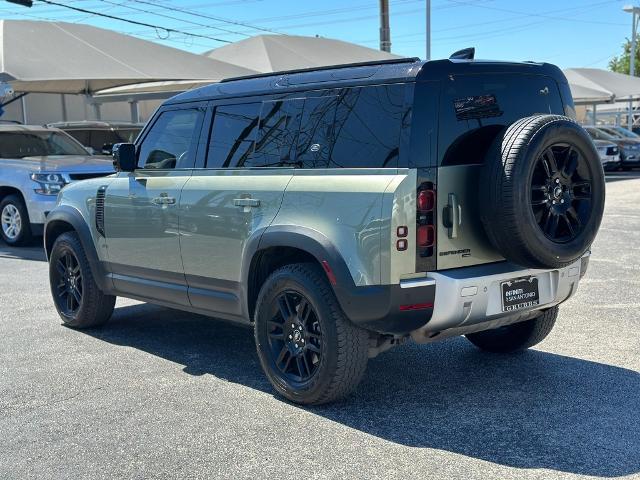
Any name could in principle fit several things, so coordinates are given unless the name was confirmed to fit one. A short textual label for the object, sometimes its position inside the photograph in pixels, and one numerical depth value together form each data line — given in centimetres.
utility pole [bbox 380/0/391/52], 2395
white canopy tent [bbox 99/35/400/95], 2152
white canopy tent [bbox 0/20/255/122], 1691
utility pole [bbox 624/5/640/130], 4703
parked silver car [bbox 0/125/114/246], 1106
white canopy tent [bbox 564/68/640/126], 3531
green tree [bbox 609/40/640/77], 6941
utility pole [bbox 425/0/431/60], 2638
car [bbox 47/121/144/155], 1652
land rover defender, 400
